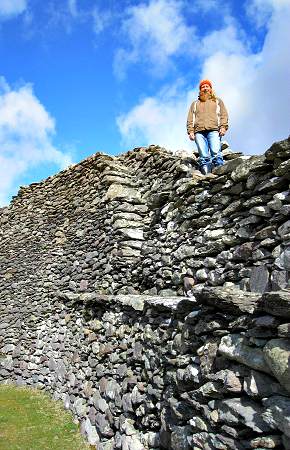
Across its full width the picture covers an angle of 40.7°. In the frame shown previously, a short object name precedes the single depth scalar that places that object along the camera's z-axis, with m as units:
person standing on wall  8.29
